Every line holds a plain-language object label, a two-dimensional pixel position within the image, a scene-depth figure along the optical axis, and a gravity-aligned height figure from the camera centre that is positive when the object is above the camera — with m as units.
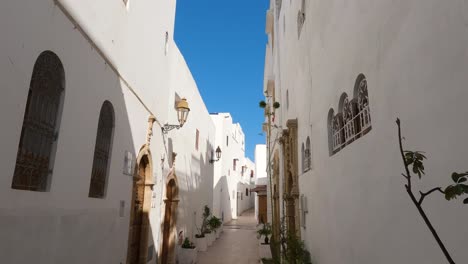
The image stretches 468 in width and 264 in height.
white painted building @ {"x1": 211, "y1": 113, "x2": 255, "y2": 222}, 20.28 +2.80
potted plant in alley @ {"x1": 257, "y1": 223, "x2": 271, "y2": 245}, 9.86 -0.78
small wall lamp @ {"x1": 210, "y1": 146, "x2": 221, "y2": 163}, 13.69 +2.37
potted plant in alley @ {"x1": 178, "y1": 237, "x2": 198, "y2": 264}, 8.52 -1.28
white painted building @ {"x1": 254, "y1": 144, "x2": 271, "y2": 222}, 30.45 +4.49
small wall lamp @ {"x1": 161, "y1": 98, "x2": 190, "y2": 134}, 6.77 +2.01
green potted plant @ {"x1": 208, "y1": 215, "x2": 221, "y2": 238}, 13.07 -0.71
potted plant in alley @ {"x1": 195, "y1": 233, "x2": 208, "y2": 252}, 10.94 -1.23
